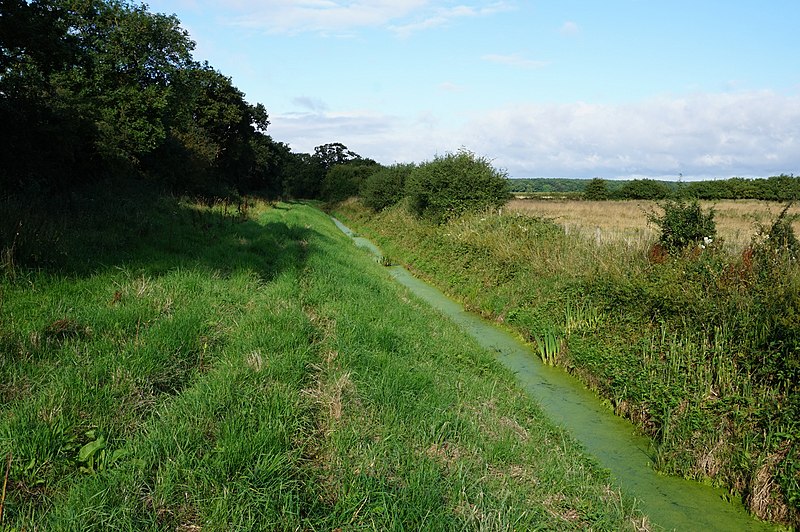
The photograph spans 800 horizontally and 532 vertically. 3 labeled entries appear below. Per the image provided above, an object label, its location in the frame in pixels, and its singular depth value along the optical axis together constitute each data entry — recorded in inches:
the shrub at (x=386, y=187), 1507.1
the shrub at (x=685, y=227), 393.7
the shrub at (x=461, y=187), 884.0
